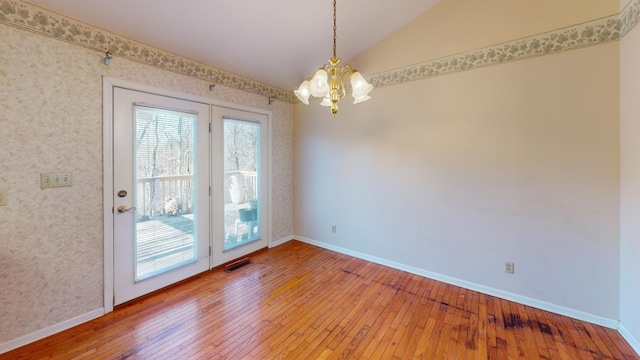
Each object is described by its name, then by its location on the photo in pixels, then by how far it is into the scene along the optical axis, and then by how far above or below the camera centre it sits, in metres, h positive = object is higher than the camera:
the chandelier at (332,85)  1.77 +0.70
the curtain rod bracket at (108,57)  2.18 +1.09
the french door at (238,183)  3.19 -0.04
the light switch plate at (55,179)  1.95 +0.02
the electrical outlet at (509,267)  2.52 -0.91
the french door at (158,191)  2.37 -0.11
